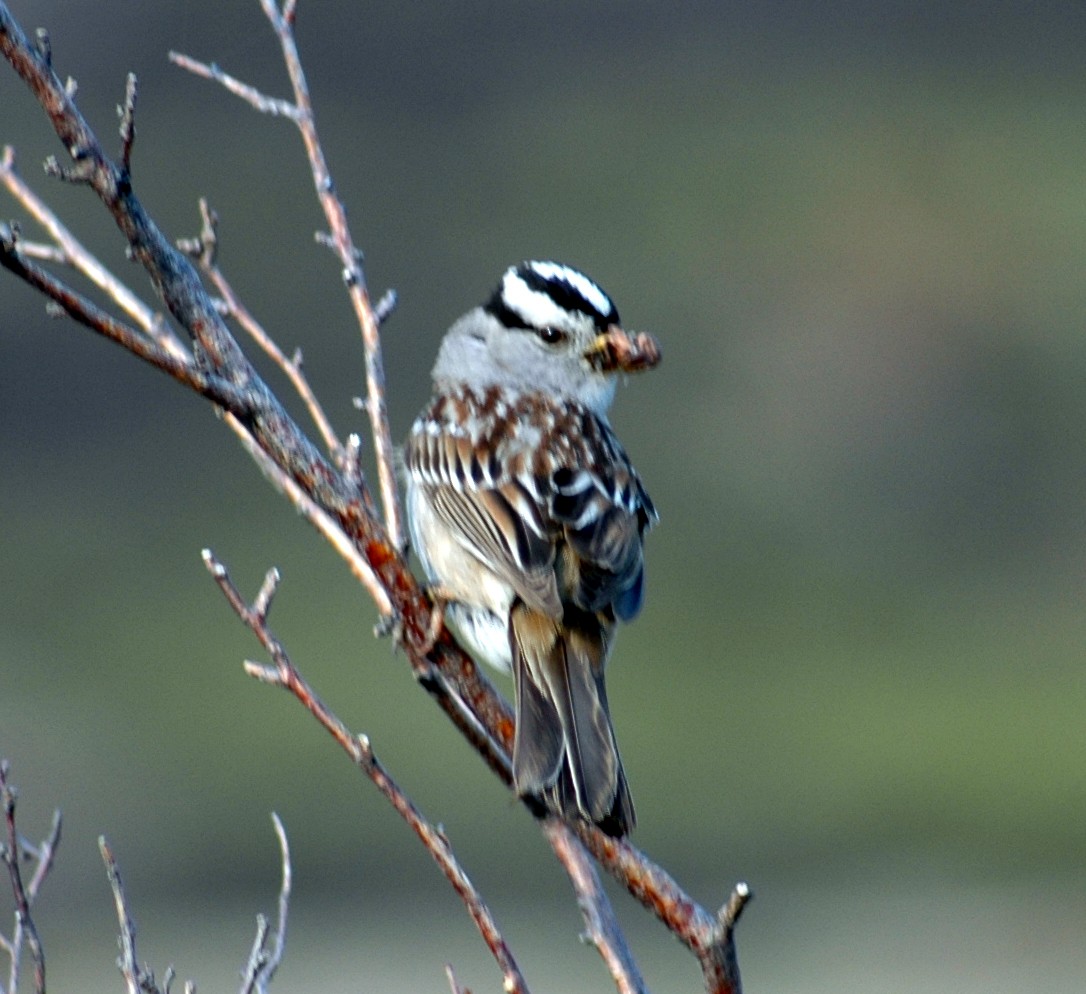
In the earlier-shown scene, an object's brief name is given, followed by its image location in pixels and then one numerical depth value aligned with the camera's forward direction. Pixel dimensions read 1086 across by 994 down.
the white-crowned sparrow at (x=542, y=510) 8.38
